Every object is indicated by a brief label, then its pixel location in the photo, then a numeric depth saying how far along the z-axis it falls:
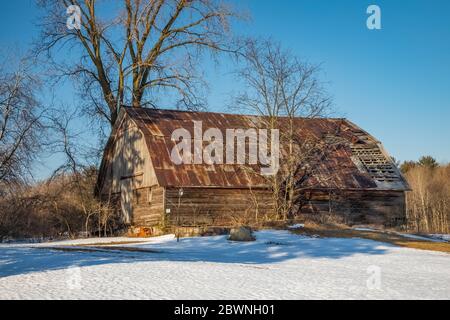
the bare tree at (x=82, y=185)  29.58
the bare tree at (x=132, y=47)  36.09
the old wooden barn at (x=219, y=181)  26.86
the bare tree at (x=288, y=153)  27.70
